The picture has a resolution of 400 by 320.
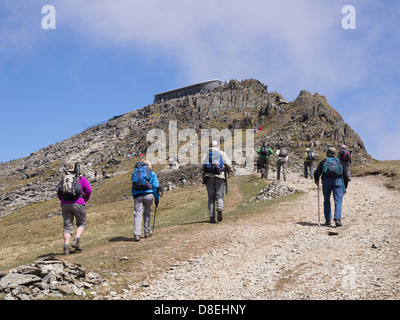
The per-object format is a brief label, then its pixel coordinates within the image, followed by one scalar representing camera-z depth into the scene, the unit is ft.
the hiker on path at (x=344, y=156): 74.74
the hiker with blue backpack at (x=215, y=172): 48.91
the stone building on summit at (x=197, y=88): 572.10
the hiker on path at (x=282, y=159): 96.91
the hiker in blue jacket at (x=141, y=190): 43.96
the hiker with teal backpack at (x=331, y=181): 46.39
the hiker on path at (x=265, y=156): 100.01
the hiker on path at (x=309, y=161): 107.02
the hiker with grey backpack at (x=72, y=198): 40.73
